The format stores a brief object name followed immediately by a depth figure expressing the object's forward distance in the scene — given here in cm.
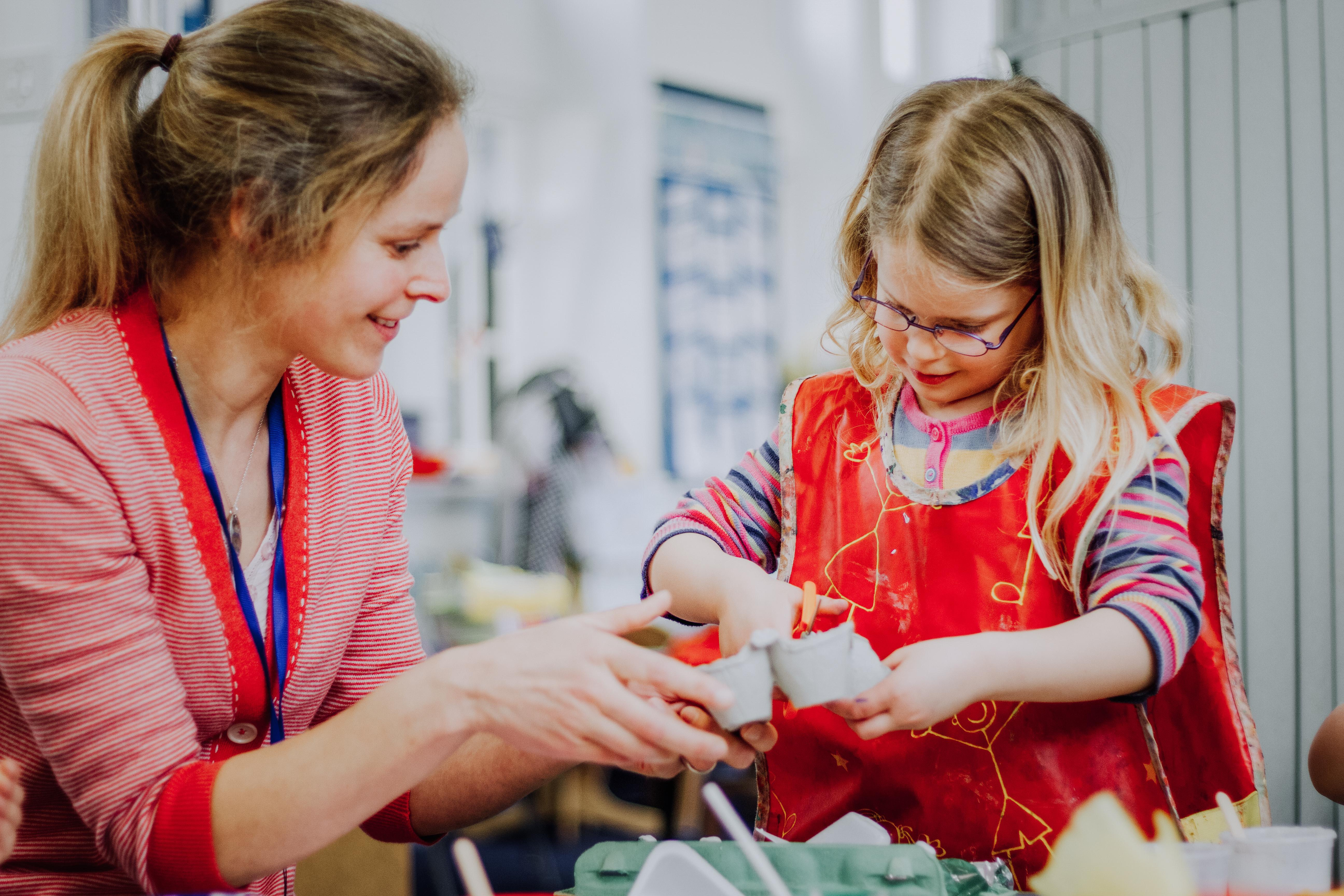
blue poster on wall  604
